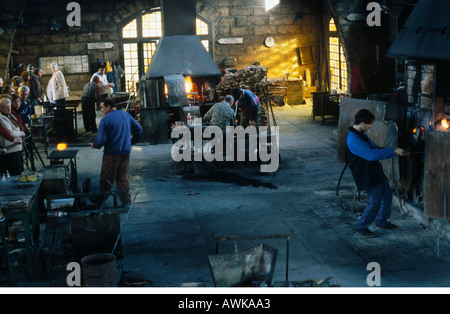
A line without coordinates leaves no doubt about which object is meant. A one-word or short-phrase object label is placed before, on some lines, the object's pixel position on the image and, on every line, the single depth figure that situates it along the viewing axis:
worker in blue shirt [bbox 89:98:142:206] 9.05
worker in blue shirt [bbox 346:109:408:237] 7.58
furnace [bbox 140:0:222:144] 14.69
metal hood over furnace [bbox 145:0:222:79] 15.80
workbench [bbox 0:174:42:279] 6.47
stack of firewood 17.34
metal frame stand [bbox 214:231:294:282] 5.55
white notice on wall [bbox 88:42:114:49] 21.97
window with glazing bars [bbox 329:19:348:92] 20.67
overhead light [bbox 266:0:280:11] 22.25
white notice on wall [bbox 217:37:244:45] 22.45
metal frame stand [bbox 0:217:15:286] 6.24
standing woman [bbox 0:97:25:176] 9.04
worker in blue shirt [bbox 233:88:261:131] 13.14
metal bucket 5.75
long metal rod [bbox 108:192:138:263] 5.98
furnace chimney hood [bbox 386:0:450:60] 7.59
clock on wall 22.55
